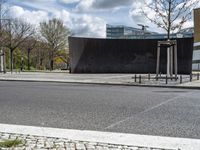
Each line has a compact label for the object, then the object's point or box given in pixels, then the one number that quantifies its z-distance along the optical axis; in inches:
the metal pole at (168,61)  901.0
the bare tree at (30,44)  2259.8
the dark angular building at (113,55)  1315.2
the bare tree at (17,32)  1861.5
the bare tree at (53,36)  2399.1
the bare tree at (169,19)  932.0
